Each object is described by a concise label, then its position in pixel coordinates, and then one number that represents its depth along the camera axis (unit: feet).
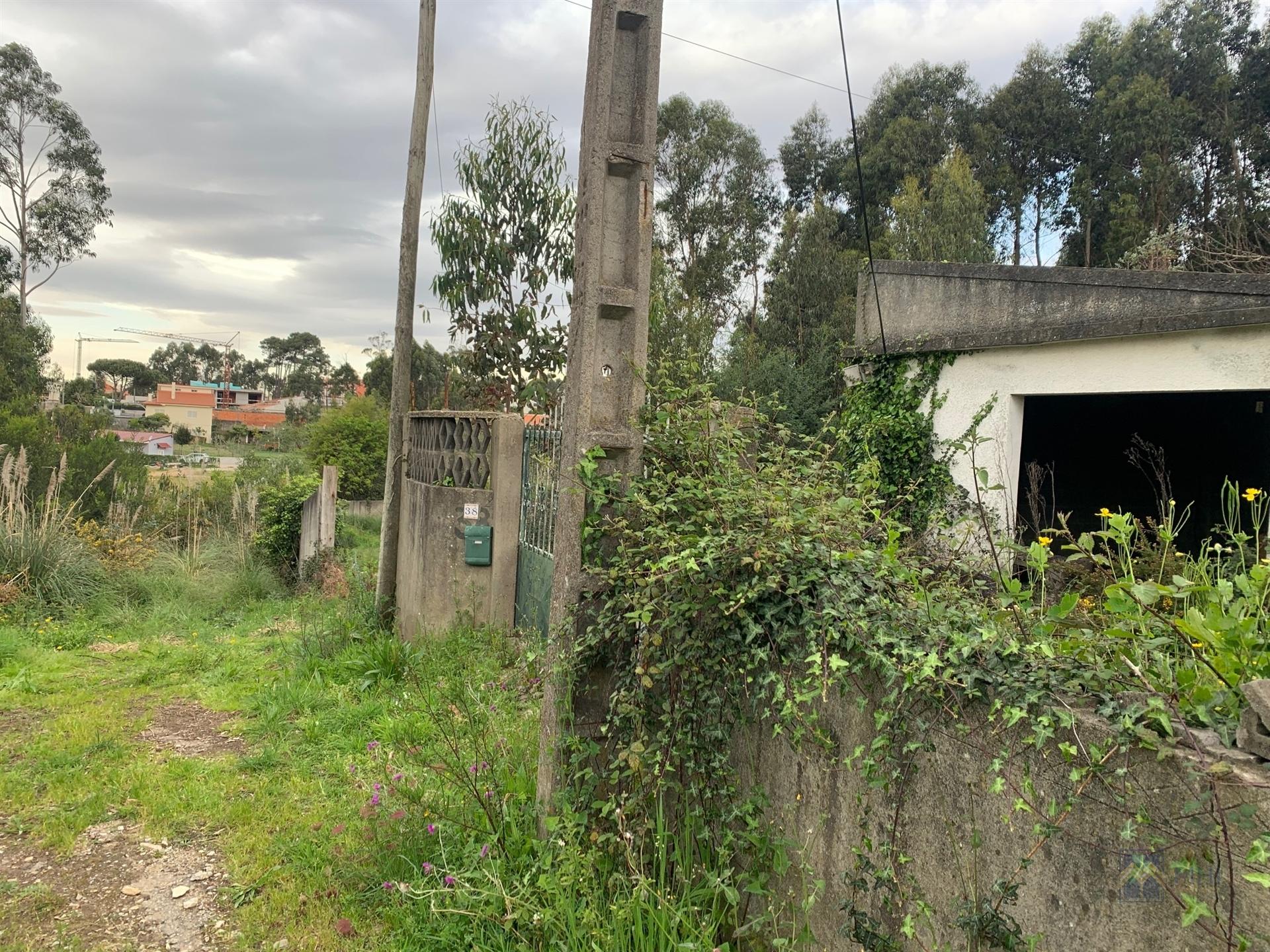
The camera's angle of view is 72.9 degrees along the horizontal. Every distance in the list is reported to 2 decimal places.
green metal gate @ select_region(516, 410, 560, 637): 20.18
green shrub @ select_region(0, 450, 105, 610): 29.45
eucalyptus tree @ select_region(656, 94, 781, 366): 87.71
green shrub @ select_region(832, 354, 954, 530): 27.14
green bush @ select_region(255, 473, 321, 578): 38.37
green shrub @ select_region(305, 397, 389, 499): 60.13
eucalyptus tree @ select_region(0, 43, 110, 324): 93.30
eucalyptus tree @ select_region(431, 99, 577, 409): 32.89
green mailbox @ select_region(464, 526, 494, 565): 22.06
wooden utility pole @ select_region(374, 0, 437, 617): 25.88
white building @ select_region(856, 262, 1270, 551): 21.21
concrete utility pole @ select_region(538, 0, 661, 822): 11.07
